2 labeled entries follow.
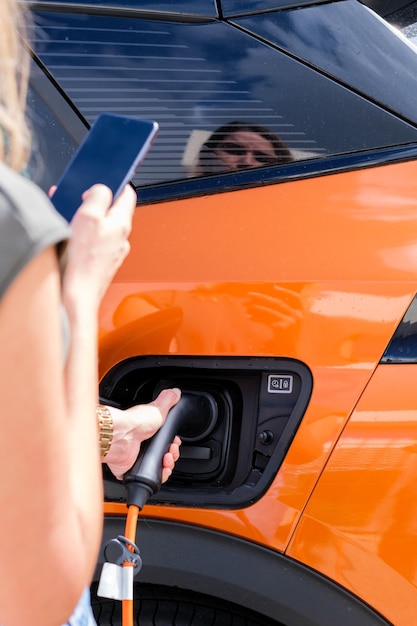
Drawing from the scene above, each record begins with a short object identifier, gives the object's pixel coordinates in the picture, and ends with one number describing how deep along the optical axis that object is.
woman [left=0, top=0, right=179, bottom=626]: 1.08
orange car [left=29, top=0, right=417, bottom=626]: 1.62
